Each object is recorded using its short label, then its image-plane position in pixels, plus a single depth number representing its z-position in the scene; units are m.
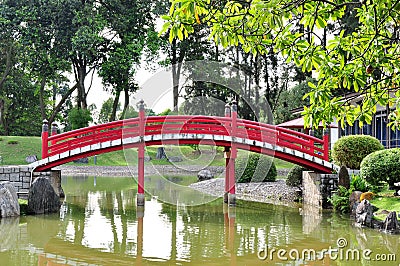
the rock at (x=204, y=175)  25.70
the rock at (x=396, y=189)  12.63
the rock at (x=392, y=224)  11.06
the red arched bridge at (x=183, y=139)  15.14
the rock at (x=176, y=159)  32.78
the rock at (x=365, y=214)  12.04
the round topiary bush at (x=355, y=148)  17.10
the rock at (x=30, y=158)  27.22
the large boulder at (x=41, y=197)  13.20
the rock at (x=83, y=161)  29.73
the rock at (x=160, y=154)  32.12
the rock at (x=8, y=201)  12.23
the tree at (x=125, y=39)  29.16
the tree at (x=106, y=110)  42.87
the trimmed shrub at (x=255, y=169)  20.39
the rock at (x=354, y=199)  13.78
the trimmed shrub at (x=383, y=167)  13.48
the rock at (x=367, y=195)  13.74
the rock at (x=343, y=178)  14.99
